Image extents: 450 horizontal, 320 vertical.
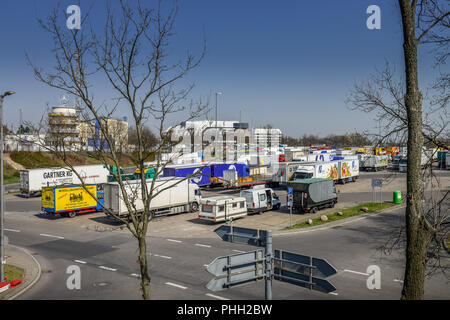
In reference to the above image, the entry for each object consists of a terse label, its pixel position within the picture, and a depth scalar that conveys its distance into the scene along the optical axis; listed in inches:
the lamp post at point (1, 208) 577.2
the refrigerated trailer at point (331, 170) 1573.6
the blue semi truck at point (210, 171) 1605.6
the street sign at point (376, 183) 1097.4
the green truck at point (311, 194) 1111.6
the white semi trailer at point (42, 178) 1587.1
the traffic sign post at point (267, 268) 241.1
